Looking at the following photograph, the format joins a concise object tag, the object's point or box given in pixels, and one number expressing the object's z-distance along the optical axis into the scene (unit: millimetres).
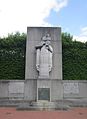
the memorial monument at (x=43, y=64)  6512
